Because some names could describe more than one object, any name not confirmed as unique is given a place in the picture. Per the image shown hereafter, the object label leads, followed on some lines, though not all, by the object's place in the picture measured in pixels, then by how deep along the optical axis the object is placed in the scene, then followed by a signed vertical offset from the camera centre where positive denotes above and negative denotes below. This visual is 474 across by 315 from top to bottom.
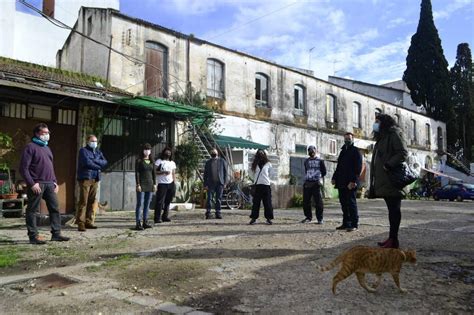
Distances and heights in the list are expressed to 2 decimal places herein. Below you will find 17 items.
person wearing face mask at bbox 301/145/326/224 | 9.40 +0.21
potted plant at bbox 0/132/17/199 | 10.79 +0.61
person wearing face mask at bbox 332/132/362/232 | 8.14 +0.15
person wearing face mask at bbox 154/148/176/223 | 9.61 +0.19
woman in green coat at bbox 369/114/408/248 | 5.88 +0.37
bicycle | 14.97 -0.30
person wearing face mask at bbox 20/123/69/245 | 6.81 +0.12
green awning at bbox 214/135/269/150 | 17.62 +1.92
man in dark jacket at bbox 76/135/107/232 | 8.43 +0.22
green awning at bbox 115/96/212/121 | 12.80 +2.62
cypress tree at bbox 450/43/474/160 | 40.41 +8.72
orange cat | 4.06 -0.71
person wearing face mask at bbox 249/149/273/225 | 9.62 +0.01
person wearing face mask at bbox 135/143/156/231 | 8.64 +0.09
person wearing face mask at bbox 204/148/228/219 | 10.74 +0.24
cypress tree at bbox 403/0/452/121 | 37.69 +10.71
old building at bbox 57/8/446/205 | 16.19 +4.91
